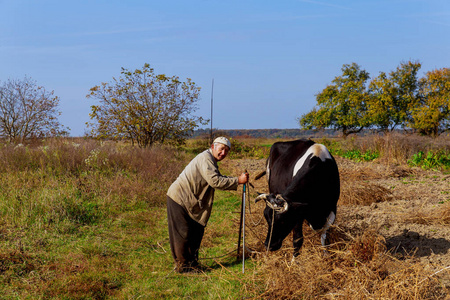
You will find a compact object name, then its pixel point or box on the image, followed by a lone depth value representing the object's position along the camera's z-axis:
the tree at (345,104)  46.75
